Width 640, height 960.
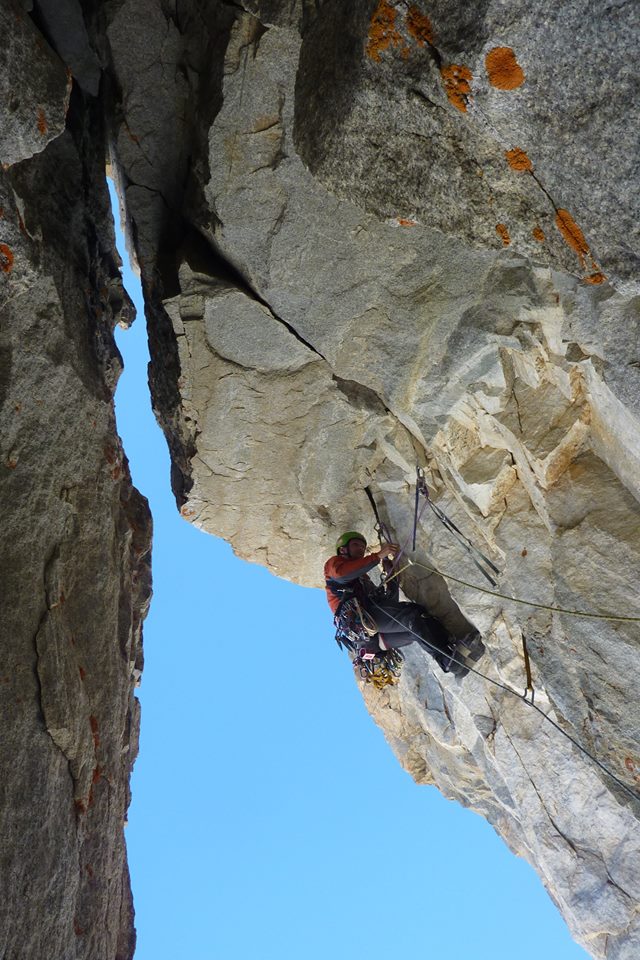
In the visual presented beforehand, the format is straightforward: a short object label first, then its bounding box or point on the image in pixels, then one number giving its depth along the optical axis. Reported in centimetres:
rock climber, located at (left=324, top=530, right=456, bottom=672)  658
